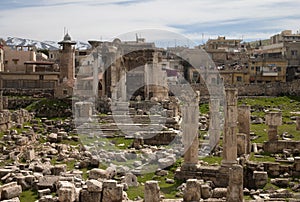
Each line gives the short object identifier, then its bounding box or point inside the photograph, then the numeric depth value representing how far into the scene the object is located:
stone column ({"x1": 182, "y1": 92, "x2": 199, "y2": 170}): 19.09
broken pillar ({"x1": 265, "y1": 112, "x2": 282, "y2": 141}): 26.22
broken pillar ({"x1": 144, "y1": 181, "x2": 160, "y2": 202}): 13.88
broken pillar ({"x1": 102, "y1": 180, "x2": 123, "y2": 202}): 13.70
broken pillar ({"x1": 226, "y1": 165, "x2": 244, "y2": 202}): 13.92
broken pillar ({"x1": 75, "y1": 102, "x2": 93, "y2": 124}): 36.38
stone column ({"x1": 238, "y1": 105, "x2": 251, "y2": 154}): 25.06
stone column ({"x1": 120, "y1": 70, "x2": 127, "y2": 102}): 47.29
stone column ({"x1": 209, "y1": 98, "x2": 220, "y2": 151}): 25.95
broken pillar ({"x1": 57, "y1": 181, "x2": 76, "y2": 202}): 13.30
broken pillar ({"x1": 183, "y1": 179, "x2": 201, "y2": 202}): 14.30
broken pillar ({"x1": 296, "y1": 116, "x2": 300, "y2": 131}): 31.38
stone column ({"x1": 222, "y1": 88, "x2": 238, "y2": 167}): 18.50
